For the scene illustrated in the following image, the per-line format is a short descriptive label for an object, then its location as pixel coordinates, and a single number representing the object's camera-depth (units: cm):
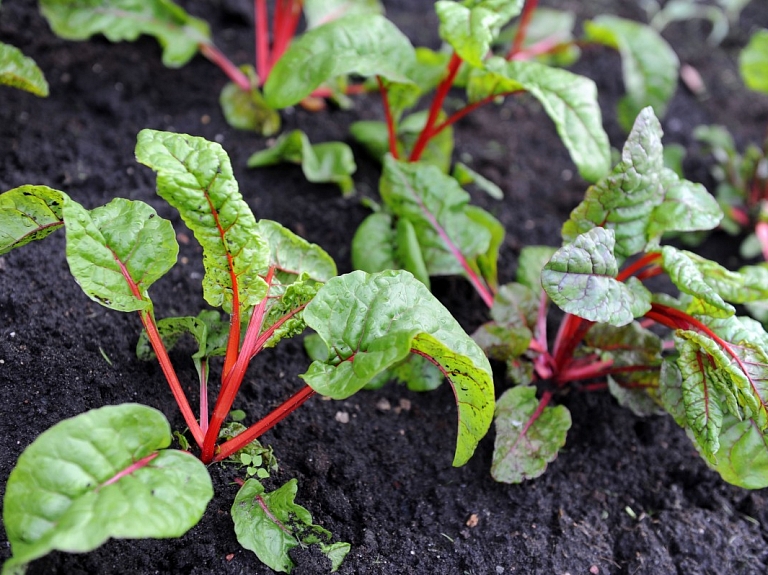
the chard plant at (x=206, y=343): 67
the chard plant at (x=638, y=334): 76
